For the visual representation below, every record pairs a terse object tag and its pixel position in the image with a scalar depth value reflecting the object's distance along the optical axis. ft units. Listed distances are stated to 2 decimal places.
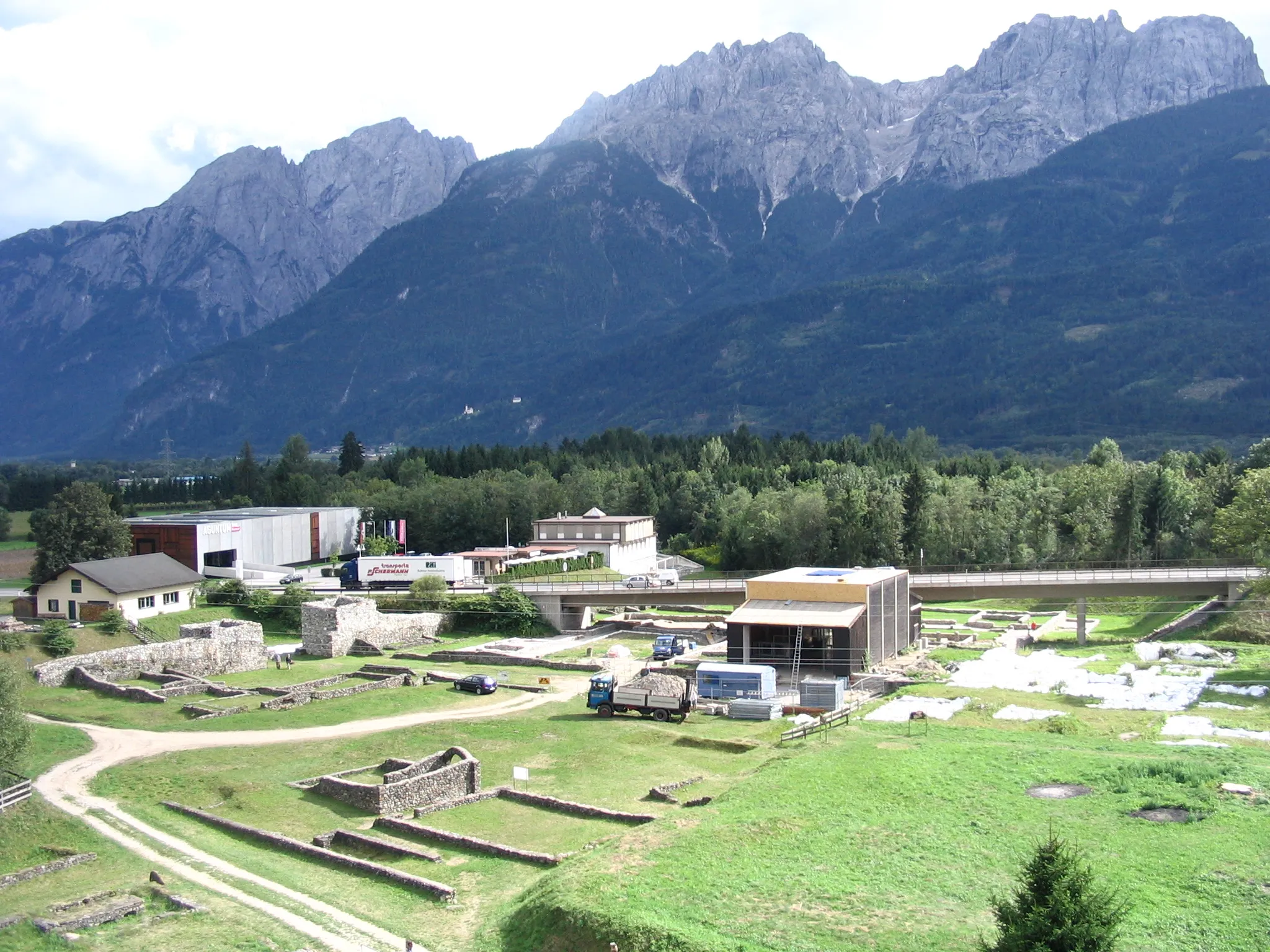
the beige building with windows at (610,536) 373.61
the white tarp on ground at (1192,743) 139.07
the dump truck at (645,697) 172.24
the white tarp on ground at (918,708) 162.30
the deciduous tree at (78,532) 284.61
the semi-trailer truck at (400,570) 315.37
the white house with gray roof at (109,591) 239.09
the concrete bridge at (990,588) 260.42
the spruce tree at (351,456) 607.37
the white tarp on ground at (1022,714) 159.94
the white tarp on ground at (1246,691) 175.32
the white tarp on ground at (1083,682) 173.58
